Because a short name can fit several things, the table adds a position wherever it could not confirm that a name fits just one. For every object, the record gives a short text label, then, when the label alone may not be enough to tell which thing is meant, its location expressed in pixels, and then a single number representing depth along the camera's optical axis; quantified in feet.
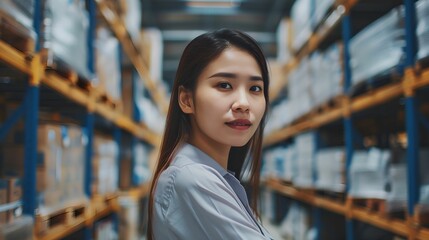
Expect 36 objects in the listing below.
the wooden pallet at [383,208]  10.28
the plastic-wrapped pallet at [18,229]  6.26
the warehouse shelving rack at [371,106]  8.89
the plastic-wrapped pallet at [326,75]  13.99
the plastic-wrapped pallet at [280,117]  22.99
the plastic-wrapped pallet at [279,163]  23.12
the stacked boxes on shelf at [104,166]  13.52
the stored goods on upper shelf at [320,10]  14.48
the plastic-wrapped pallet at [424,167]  9.51
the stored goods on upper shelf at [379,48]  9.83
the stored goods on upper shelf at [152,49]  25.86
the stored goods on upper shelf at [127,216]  18.25
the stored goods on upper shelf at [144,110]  20.33
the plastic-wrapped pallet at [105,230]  14.58
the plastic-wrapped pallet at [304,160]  17.98
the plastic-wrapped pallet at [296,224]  20.59
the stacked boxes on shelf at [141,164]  21.66
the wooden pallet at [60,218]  8.08
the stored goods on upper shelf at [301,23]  17.46
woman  4.28
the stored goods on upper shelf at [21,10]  6.51
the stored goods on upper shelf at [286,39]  23.49
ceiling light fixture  30.50
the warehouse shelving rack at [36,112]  7.47
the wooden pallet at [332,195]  15.05
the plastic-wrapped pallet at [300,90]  17.78
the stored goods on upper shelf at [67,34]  8.43
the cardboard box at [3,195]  6.91
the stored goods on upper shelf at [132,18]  17.52
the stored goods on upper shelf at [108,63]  13.27
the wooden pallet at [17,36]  6.82
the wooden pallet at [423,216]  8.63
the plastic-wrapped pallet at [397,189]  10.05
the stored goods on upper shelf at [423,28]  8.45
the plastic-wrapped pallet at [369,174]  11.03
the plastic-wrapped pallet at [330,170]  14.30
